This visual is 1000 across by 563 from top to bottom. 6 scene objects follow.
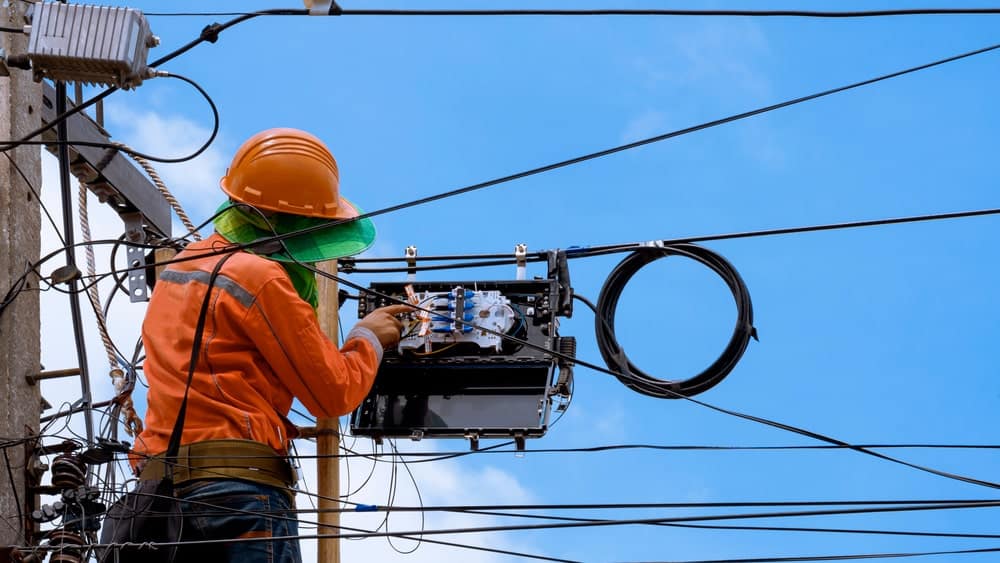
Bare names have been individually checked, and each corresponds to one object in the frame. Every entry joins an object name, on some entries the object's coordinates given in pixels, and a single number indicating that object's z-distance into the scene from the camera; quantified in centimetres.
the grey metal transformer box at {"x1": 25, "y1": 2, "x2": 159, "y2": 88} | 1507
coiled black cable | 1572
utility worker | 1449
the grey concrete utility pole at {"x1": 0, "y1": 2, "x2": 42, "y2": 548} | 1670
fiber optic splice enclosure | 1583
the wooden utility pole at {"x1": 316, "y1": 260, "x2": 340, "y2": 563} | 1612
